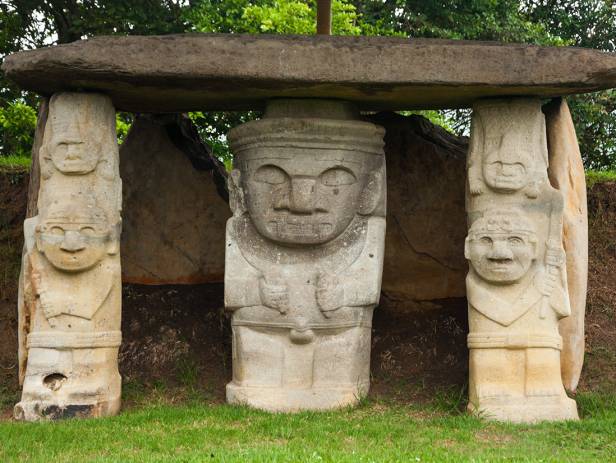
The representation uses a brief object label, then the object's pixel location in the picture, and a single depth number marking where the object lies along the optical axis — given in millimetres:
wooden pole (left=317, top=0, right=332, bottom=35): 8866
